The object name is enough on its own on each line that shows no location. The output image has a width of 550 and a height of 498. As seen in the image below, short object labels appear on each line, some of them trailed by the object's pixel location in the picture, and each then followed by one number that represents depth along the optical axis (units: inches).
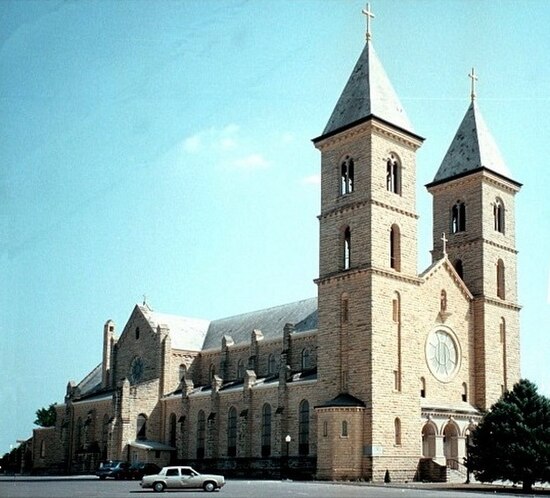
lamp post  2326.5
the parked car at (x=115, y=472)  2487.7
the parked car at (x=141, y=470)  2440.9
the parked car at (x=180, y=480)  1694.1
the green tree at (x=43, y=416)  4997.5
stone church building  2129.7
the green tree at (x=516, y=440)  1849.2
